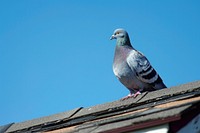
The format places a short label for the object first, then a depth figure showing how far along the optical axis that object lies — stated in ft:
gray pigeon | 51.03
